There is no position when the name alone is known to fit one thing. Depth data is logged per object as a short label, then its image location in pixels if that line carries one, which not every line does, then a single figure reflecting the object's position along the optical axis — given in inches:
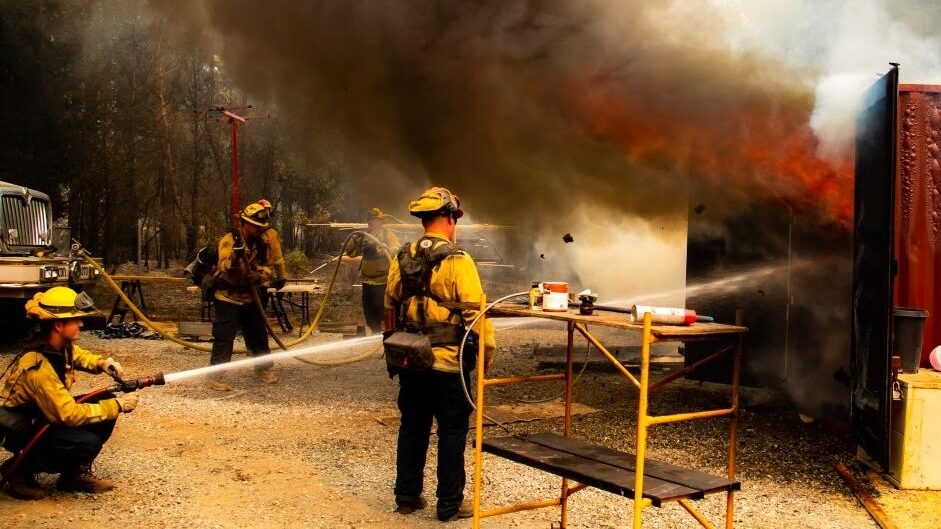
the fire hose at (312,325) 287.4
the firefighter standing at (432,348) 149.9
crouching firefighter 152.3
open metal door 163.3
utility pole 456.5
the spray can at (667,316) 114.2
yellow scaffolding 104.3
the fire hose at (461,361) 128.8
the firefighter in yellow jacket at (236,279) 281.4
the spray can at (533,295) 137.1
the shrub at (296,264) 766.5
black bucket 180.1
